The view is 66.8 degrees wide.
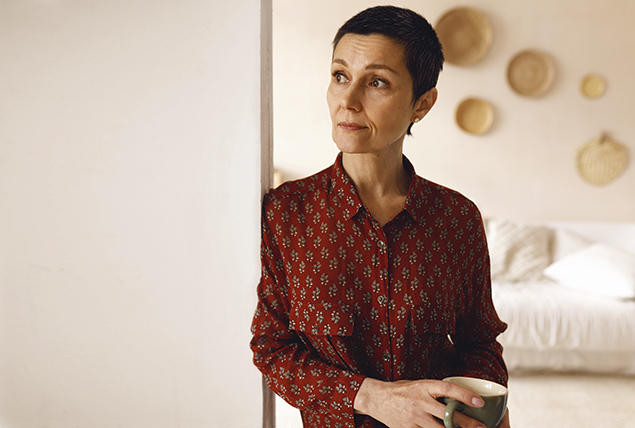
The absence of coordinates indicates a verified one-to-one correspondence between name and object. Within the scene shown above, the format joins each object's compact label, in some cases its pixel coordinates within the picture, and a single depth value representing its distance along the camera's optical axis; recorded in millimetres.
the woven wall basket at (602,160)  3746
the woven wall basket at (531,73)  3724
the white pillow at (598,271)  2867
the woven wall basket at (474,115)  3783
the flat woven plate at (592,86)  3725
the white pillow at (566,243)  3521
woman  826
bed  2748
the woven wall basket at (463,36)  3705
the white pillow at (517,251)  3336
